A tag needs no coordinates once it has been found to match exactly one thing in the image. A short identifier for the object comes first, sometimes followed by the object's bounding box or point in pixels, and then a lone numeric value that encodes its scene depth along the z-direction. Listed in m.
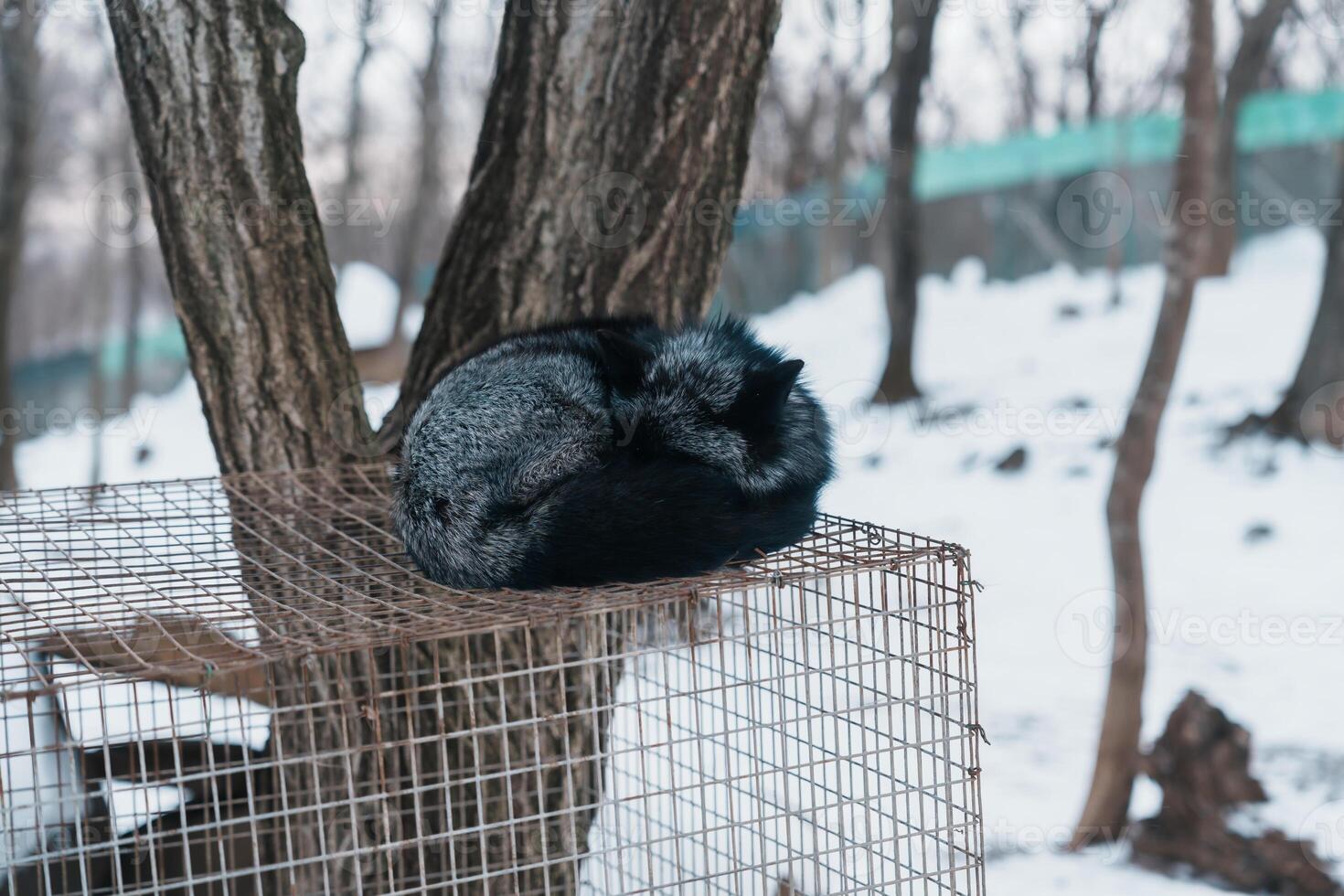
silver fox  1.89
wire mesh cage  1.76
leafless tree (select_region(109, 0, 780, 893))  2.73
